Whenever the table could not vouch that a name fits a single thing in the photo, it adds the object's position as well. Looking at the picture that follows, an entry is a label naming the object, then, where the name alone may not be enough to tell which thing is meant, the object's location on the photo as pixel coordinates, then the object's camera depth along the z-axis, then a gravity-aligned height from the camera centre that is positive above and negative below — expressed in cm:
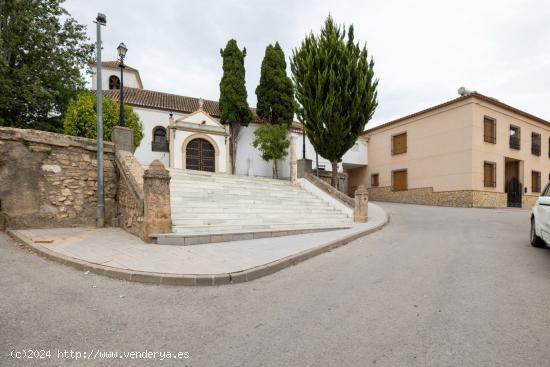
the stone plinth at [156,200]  627 -43
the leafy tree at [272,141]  1811 +265
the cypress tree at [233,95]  2055 +636
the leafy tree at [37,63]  1403 +652
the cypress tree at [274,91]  2139 +695
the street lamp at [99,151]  828 +89
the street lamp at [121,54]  981 +449
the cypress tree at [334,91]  1332 +438
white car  495 -77
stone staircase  702 -96
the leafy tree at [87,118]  1066 +244
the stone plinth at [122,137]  909 +144
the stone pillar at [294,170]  1516 +60
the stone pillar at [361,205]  1038 -89
